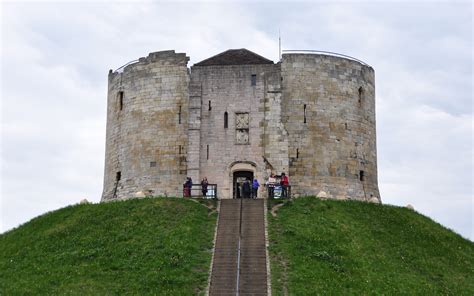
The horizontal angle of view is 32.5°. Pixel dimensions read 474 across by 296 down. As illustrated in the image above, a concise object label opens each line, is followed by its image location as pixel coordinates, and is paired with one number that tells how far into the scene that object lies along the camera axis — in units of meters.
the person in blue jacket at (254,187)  39.69
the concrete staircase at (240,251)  27.73
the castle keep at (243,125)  41.50
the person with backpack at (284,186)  39.12
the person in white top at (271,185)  39.19
